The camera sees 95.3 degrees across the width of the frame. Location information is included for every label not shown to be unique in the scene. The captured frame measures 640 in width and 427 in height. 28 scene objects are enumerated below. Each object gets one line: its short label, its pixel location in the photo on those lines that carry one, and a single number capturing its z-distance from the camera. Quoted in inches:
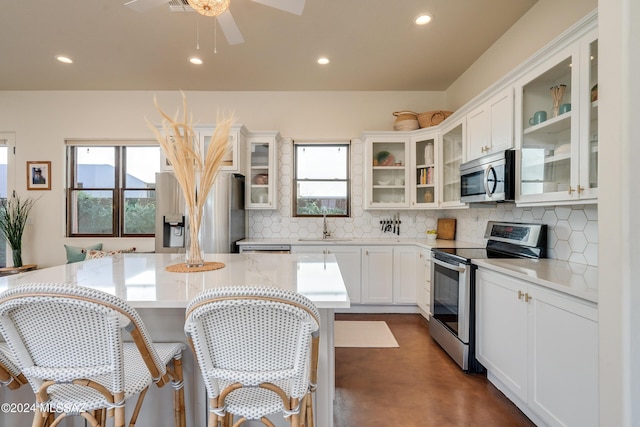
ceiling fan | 65.1
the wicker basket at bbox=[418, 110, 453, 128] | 137.5
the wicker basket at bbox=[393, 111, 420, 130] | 143.1
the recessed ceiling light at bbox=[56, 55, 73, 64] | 120.8
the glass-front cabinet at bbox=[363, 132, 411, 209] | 144.9
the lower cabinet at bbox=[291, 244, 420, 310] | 135.2
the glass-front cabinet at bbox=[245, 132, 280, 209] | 145.8
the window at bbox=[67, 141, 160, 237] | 156.1
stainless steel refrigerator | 125.7
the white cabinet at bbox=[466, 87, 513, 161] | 85.1
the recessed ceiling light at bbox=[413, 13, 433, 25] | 94.6
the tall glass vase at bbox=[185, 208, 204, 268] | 62.8
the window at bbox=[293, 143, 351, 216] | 159.0
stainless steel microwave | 83.4
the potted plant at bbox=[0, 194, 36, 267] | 146.2
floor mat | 106.4
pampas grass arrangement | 58.8
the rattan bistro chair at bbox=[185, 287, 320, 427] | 31.4
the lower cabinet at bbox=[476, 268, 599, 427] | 50.7
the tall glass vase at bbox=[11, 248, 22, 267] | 146.4
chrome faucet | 153.2
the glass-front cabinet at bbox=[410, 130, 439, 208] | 136.9
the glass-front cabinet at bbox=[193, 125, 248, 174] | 137.5
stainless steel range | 84.4
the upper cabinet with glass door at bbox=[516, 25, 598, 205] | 60.5
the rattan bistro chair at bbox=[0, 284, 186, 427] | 32.0
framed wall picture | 153.1
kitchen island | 46.8
